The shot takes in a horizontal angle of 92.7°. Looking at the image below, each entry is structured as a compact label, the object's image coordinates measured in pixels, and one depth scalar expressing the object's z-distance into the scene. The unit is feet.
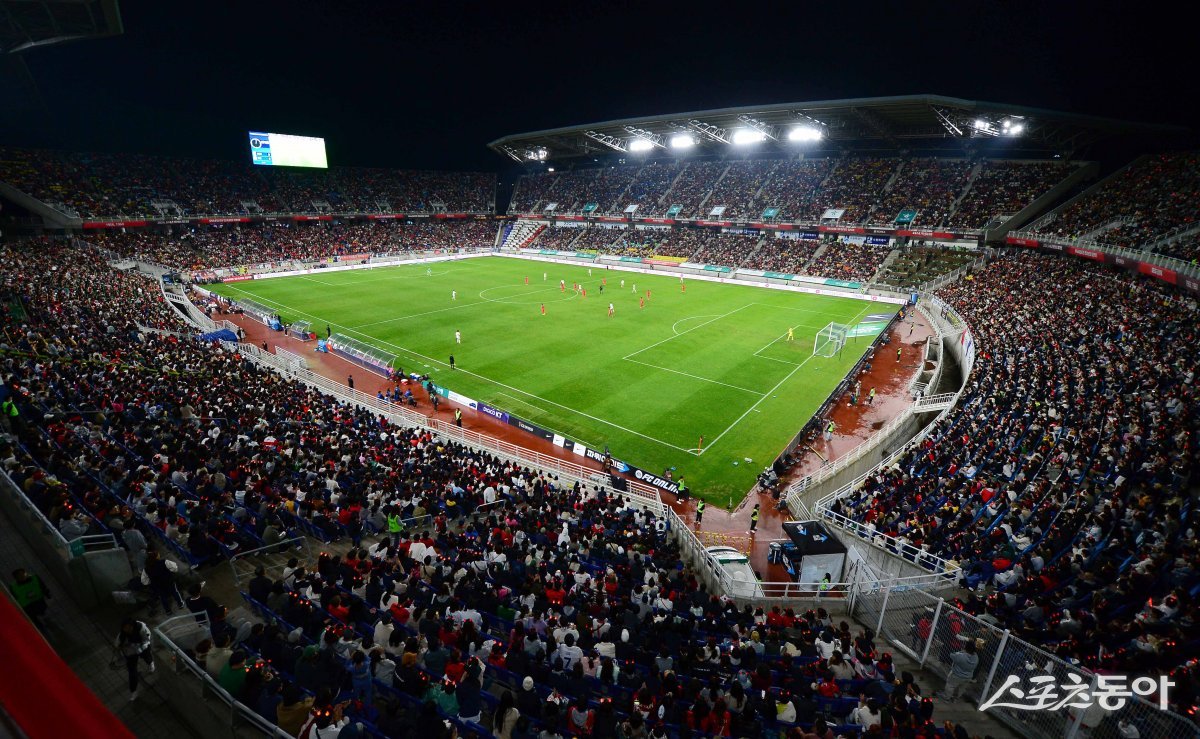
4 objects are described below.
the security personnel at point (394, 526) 45.50
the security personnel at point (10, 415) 45.65
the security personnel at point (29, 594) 23.73
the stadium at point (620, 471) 25.81
